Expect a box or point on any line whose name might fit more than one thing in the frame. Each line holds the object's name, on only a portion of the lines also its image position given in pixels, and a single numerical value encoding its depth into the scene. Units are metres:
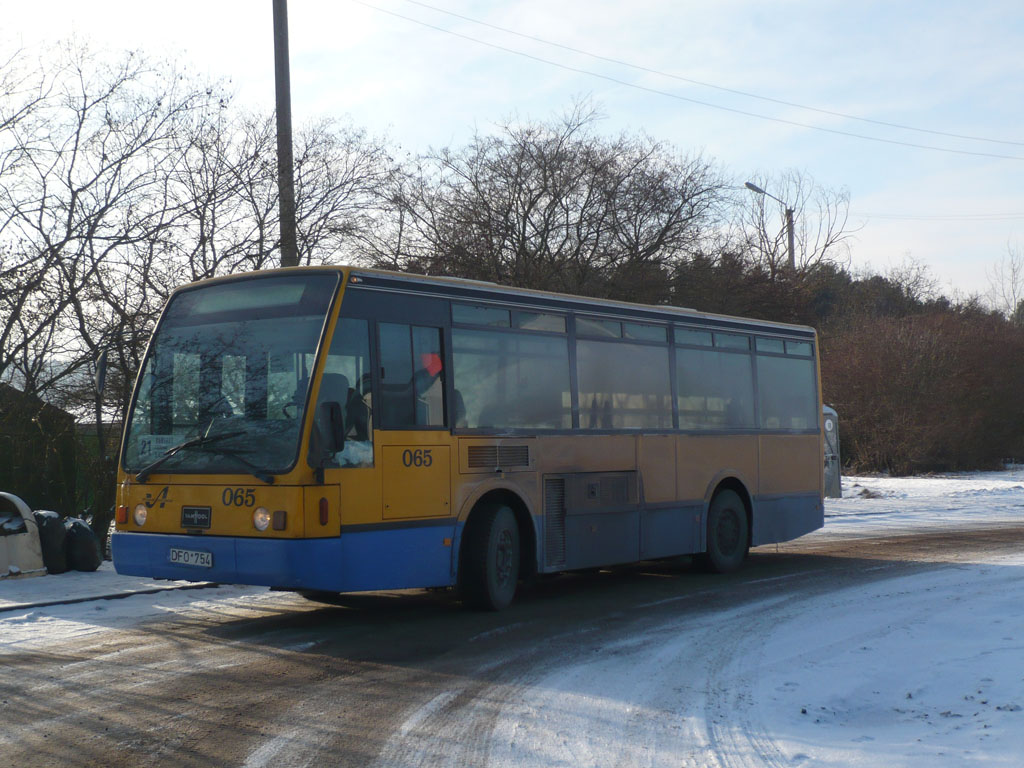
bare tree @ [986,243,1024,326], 63.64
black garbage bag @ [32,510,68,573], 12.46
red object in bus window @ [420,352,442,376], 9.94
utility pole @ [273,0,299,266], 14.52
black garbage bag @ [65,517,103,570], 12.67
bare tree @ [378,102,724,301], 26.78
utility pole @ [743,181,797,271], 32.71
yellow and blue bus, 8.91
